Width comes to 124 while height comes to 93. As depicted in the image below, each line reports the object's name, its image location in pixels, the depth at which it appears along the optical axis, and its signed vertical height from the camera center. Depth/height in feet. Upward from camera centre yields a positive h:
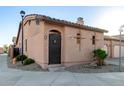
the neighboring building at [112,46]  42.03 -0.42
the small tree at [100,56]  23.75 -2.85
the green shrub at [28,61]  23.36 -4.10
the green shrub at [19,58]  28.35 -3.93
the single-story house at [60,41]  20.66 +1.03
